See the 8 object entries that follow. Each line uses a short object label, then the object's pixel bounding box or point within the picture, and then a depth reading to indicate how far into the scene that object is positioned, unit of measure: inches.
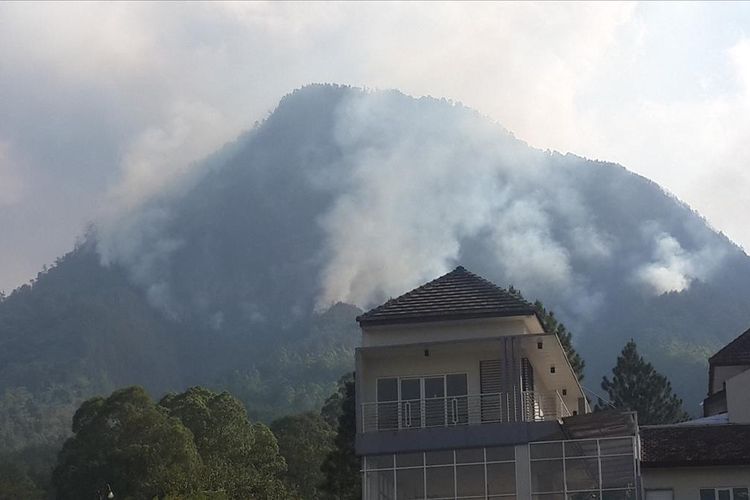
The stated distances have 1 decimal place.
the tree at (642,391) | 2977.4
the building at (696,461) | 1590.8
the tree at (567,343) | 2684.5
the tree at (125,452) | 2431.1
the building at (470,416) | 1557.6
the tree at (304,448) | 3132.4
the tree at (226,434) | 2706.7
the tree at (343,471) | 2274.9
